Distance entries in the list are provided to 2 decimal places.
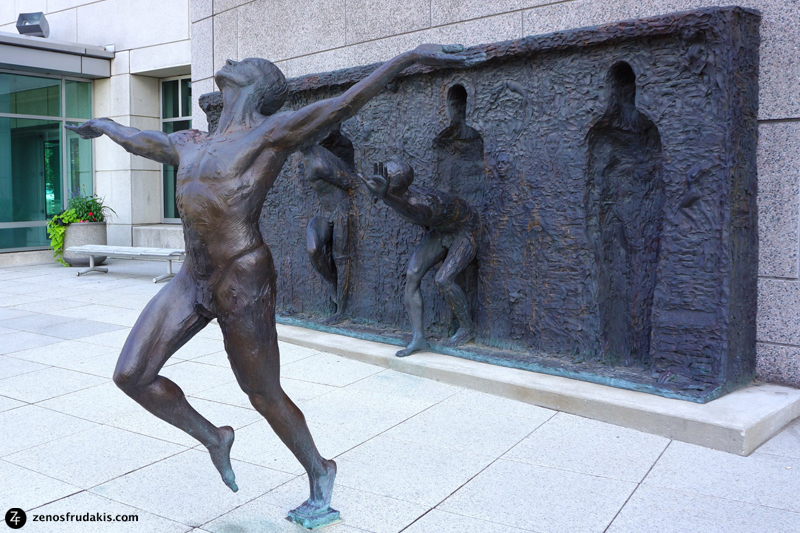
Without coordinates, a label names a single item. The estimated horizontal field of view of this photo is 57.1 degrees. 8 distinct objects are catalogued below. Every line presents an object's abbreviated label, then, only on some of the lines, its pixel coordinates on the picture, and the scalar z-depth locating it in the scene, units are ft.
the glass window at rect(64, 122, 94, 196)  51.39
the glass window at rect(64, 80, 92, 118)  50.96
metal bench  37.01
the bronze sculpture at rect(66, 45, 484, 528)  10.46
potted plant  43.93
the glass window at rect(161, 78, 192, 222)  51.13
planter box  43.91
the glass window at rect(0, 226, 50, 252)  47.24
